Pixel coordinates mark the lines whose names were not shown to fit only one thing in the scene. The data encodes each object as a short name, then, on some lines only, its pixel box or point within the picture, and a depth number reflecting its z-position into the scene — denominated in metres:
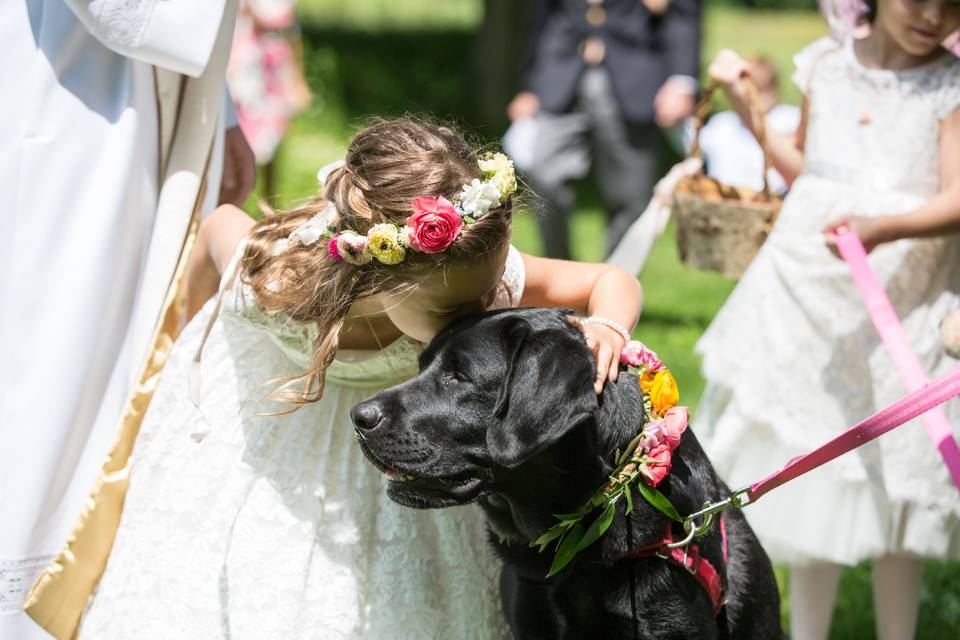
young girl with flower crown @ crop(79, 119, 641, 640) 2.56
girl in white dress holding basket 3.51
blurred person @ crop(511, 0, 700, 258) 6.57
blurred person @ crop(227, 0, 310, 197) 8.91
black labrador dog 2.38
